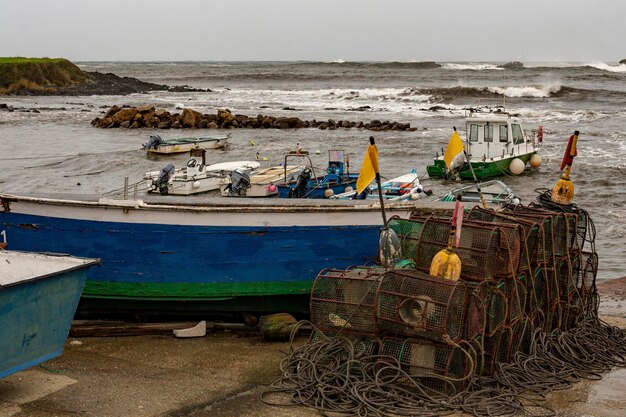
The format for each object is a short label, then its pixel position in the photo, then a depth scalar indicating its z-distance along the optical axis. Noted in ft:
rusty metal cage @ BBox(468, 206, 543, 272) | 28.55
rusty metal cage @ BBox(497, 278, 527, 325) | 27.43
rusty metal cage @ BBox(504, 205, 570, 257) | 30.32
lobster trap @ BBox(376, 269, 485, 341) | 24.94
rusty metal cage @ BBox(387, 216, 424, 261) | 31.37
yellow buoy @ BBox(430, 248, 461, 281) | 26.02
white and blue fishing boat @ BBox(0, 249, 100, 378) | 24.36
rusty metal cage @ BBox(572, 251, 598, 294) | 32.94
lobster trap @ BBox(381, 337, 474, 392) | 25.12
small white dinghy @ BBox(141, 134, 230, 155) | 100.53
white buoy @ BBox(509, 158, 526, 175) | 89.40
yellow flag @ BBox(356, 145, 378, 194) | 28.19
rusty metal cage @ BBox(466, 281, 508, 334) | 26.06
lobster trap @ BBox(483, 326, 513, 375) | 26.73
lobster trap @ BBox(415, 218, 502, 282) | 27.20
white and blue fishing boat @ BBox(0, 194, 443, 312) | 33.09
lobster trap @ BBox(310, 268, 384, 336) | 26.66
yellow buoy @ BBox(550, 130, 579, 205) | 34.45
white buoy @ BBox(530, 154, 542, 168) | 92.07
